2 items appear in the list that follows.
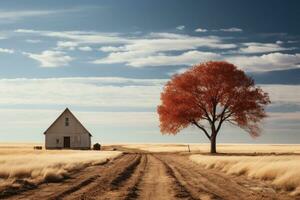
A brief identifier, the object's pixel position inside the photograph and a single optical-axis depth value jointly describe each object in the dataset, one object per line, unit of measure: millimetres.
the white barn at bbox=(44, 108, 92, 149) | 95062
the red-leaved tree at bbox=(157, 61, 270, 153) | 67000
